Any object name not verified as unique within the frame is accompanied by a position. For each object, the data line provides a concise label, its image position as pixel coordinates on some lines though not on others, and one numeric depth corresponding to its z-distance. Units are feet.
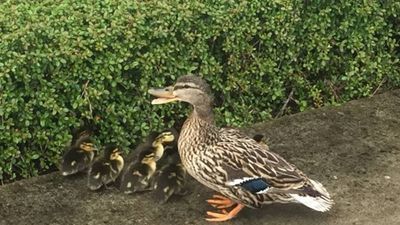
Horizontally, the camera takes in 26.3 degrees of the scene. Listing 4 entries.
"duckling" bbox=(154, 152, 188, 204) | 17.94
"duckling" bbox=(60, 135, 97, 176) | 18.69
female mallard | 16.88
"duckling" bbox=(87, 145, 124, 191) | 18.29
